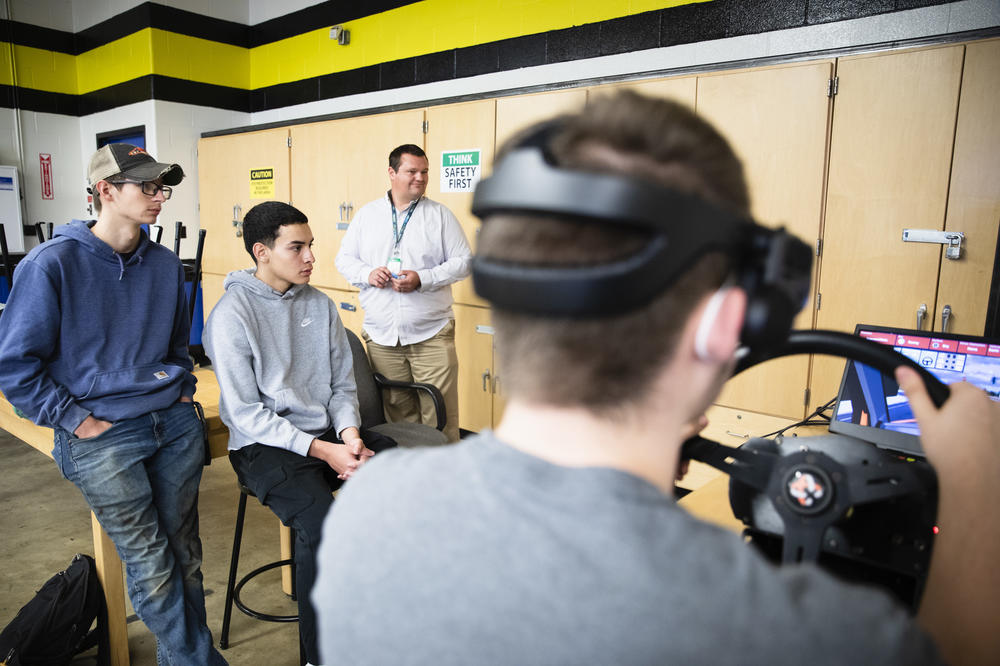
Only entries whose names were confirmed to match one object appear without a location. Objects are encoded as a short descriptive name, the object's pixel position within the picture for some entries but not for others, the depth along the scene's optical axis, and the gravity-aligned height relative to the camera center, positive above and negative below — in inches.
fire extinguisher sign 255.9 +19.0
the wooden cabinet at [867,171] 94.7 +11.6
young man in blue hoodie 66.1 -16.6
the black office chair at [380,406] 96.5 -26.7
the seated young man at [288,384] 74.9 -19.6
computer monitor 59.9 -12.8
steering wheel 25.3 -9.6
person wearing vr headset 16.3 -7.0
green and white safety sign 147.9 +14.8
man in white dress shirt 131.0 -8.5
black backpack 72.3 -45.0
